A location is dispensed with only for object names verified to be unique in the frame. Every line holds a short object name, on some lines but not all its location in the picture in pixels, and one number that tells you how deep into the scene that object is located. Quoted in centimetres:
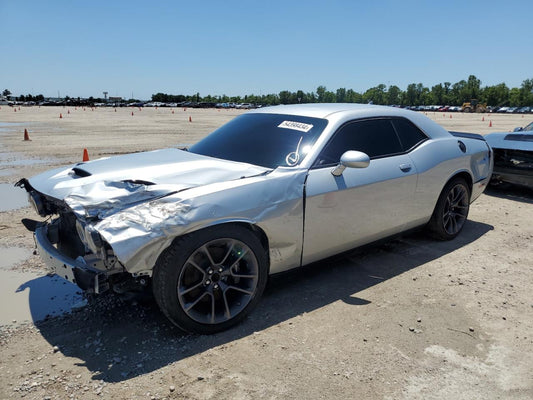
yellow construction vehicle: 8389
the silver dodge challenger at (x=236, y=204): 273
